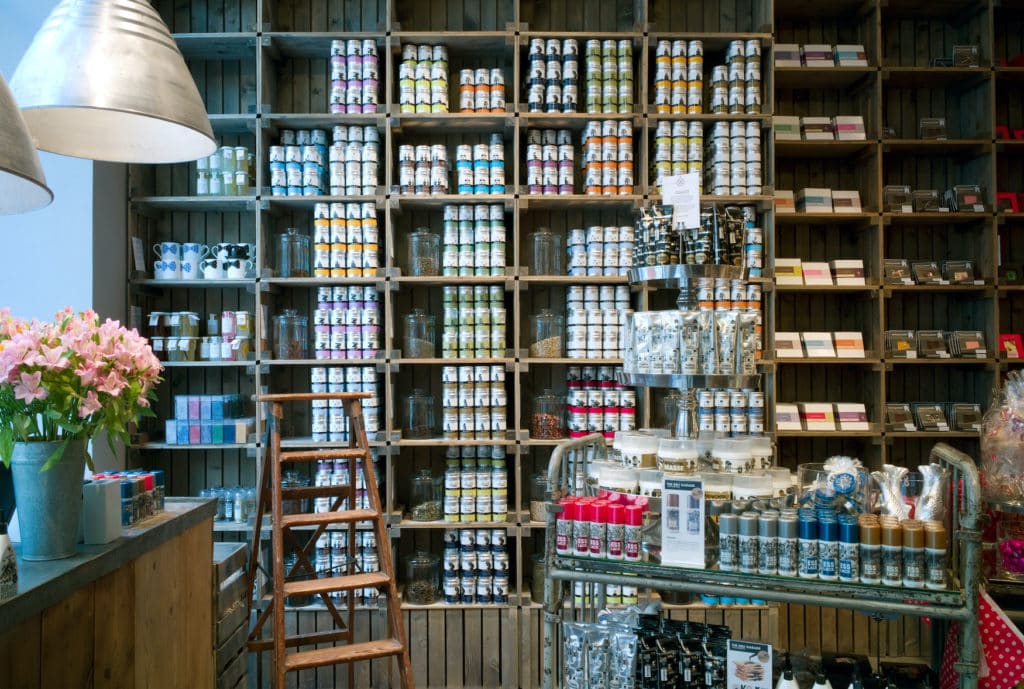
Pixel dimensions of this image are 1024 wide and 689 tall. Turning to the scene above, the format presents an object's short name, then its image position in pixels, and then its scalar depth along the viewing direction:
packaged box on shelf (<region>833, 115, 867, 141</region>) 4.27
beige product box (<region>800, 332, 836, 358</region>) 4.23
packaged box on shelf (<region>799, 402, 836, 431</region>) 4.18
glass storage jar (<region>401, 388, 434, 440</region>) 4.19
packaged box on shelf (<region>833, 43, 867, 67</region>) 4.24
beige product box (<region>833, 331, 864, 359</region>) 4.22
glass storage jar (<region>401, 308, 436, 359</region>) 4.14
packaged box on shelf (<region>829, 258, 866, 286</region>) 4.24
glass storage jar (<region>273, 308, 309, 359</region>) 4.12
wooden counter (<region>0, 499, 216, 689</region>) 1.59
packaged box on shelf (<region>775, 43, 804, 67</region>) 4.29
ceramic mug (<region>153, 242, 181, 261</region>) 4.09
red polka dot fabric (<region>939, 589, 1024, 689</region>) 1.86
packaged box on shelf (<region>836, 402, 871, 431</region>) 4.17
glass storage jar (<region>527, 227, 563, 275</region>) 4.27
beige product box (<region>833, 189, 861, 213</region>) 4.25
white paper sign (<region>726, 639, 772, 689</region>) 1.94
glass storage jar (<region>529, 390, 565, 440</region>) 4.11
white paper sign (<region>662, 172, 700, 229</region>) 2.14
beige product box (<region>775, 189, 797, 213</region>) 4.27
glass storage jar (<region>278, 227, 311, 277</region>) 4.20
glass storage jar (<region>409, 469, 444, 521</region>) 4.20
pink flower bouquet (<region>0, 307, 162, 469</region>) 1.67
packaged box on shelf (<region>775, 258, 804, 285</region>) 4.25
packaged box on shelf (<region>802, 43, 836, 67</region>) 4.25
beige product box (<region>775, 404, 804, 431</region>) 4.18
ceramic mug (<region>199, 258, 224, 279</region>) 4.09
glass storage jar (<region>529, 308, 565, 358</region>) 4.16
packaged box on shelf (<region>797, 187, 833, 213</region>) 4.25
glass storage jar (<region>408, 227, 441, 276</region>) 4.12
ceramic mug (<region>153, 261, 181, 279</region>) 4.08
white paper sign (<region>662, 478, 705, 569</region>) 1.87
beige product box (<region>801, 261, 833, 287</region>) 4.25
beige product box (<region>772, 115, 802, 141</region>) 4.27
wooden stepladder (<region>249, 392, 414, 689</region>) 3.03
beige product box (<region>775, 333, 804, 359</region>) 4.21
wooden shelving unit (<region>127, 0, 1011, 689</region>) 4.01
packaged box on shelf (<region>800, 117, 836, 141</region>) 4.27
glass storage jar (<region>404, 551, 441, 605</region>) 3.96
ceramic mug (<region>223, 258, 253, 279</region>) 4.07
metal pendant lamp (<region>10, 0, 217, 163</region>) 1.66
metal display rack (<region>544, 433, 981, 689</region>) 1.70
